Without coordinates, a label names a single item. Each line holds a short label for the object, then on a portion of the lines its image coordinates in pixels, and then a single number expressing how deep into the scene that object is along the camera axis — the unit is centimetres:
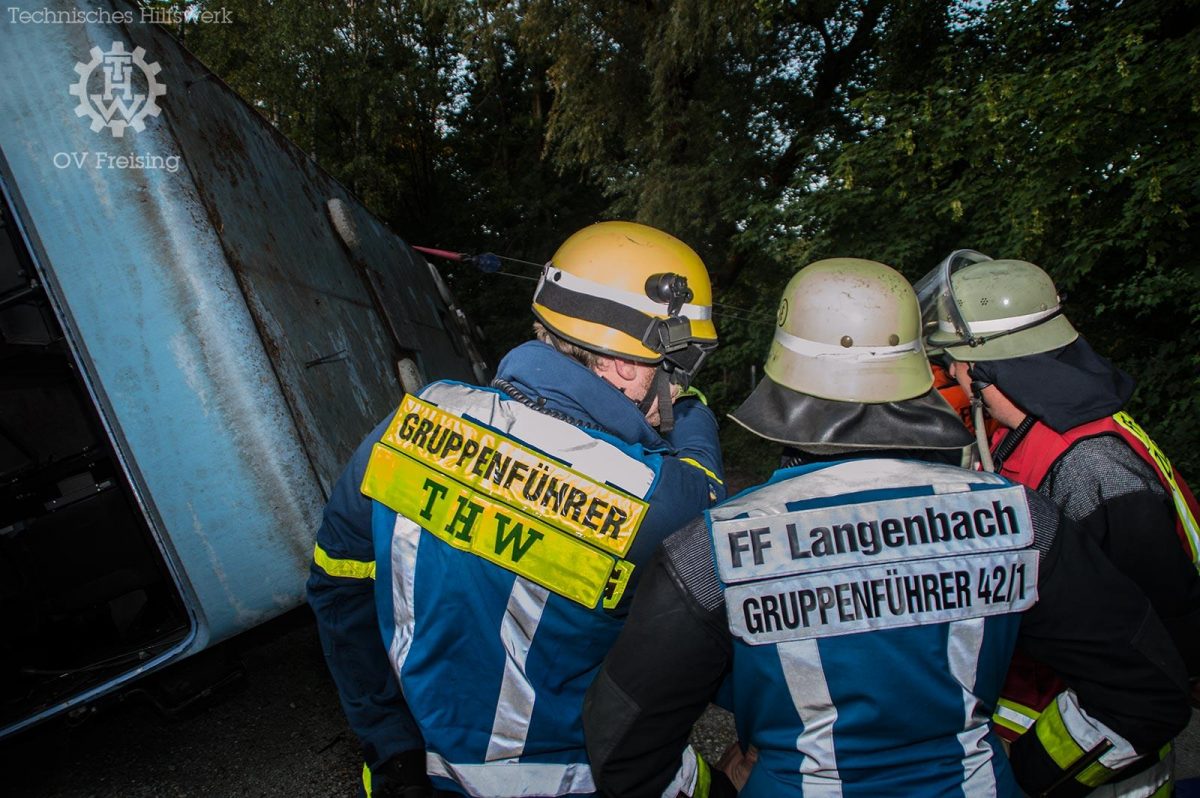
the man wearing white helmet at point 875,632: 108
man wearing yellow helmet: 127
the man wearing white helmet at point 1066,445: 150
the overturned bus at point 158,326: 229
